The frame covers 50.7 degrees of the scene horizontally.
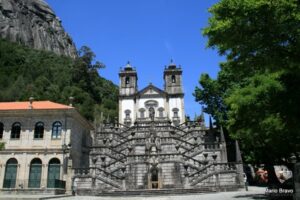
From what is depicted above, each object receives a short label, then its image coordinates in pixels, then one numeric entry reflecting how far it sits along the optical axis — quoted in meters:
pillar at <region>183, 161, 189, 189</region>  25.79
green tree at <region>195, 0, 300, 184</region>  8.92
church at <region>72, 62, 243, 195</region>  25.00
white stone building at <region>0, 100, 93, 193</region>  28.50
